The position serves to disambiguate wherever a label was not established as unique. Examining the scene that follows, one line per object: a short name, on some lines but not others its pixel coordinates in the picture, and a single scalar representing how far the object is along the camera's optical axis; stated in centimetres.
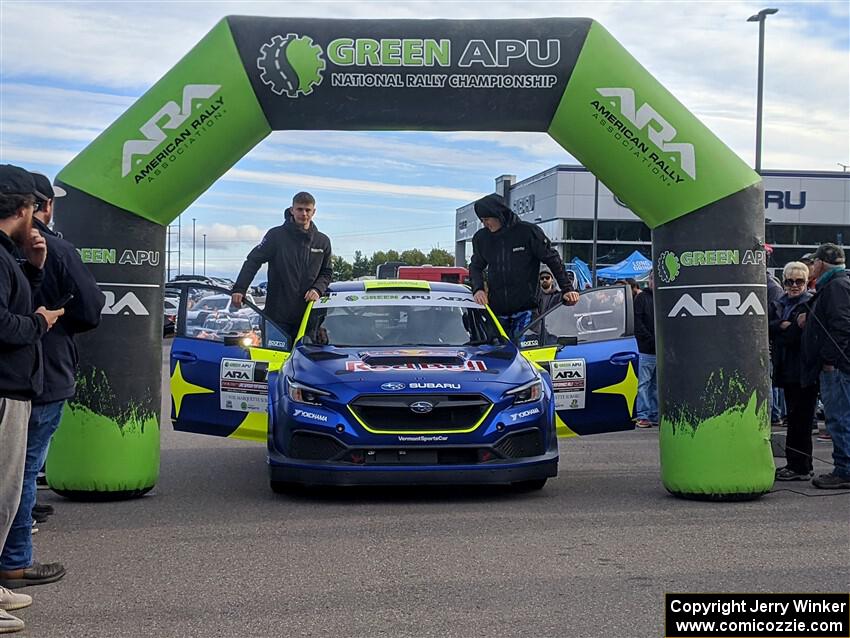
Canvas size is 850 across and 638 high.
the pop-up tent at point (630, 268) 3419
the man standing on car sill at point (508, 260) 952
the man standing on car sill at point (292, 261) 979
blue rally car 745
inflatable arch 764
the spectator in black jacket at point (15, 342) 490
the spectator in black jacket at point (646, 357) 1302
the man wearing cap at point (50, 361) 541
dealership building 4762
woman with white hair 889
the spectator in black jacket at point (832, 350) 823
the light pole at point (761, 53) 2588
